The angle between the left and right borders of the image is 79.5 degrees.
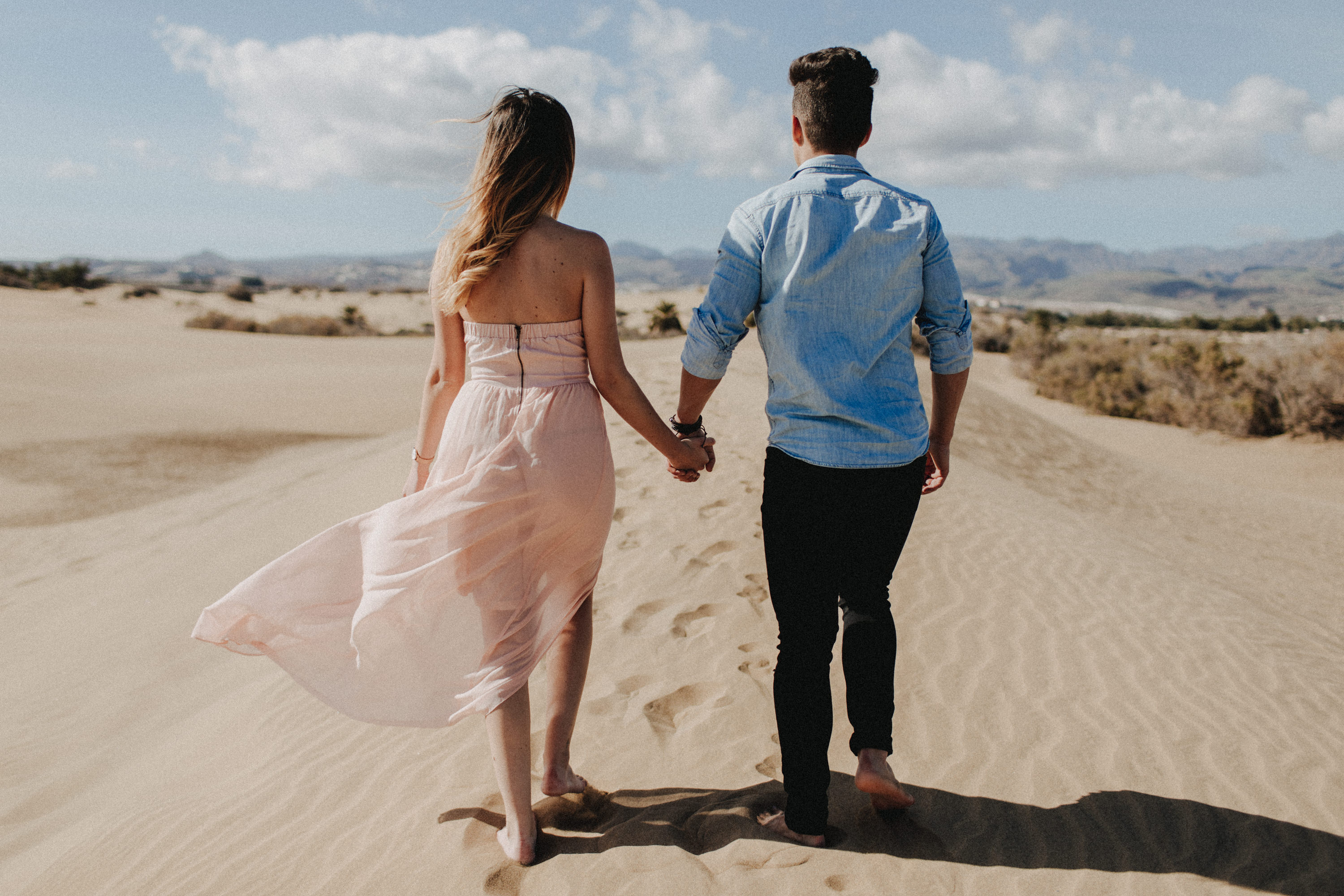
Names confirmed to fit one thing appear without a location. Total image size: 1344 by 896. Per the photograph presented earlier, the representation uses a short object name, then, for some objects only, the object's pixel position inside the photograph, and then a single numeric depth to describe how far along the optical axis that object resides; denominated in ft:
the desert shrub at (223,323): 85.97
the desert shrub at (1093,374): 57.67
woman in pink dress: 7.40
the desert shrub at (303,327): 87.35
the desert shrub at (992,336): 90.63
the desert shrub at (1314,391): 43.42
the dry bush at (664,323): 79.56
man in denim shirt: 7.12
